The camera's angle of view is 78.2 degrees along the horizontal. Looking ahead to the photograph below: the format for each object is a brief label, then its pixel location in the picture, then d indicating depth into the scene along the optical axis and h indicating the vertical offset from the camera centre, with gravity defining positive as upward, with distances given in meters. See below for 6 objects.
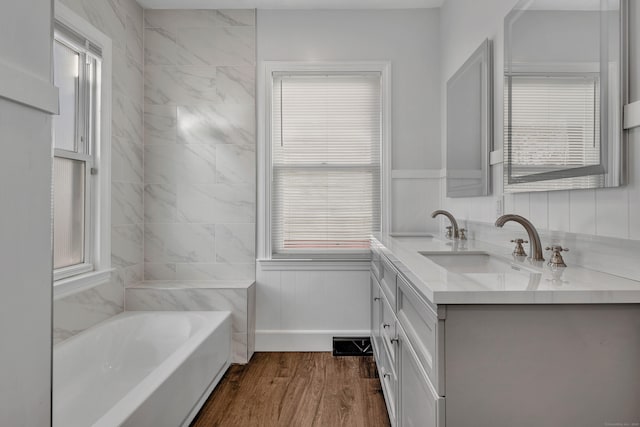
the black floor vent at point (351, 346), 2.92 -0.99
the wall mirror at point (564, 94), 1.17 +0.42
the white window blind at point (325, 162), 3.01 +0.40
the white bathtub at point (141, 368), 1.62 -0.81
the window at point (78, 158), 2.25 +0.34
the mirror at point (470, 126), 2.06 +0.52
